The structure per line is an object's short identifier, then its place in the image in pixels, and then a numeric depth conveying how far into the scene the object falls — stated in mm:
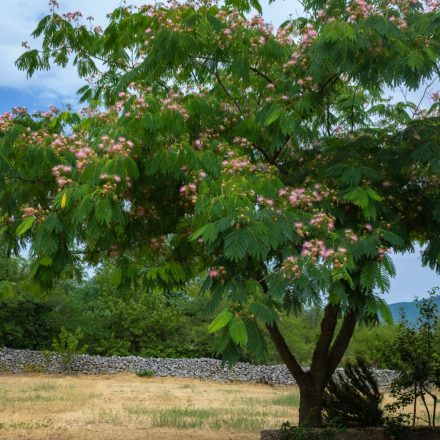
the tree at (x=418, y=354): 10047
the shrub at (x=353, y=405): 9898
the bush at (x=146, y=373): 25609
